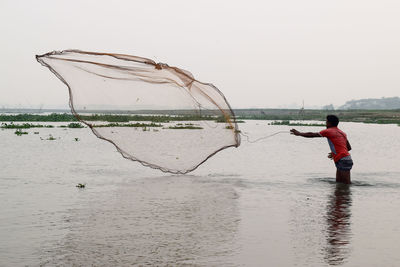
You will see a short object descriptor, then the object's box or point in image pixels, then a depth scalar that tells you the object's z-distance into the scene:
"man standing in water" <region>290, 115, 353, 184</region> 13.52
